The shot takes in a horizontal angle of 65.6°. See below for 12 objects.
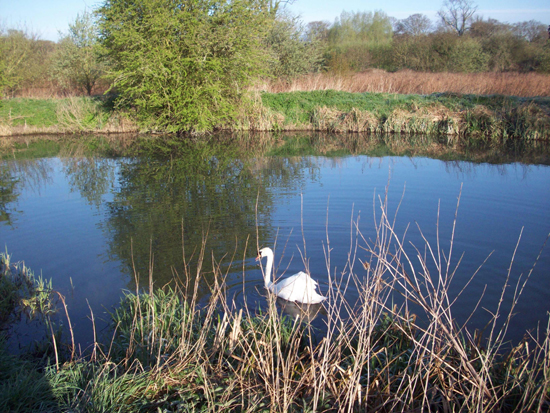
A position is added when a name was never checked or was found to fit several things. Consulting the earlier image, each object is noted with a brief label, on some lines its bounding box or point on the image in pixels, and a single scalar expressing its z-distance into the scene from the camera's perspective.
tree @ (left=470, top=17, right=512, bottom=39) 44.99
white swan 4.83
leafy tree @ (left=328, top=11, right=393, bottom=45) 51.34
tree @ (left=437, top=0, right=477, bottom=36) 49.12
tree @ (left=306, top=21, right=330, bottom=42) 32.53
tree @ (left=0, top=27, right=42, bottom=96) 22.45
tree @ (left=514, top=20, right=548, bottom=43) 39.99
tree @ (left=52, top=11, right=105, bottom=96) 27.41
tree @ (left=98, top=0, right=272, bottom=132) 18.84
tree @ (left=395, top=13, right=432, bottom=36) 54.16
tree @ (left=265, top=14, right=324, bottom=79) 29.89
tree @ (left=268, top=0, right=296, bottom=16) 25.98
